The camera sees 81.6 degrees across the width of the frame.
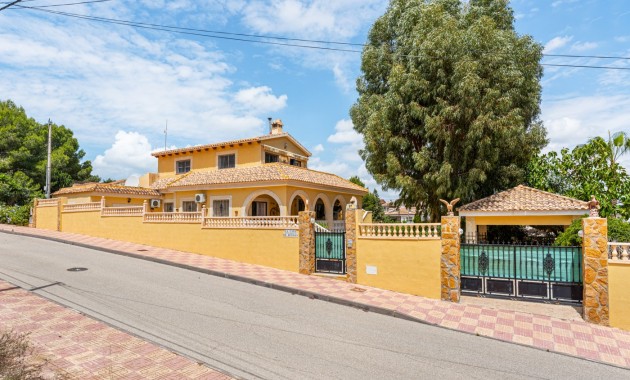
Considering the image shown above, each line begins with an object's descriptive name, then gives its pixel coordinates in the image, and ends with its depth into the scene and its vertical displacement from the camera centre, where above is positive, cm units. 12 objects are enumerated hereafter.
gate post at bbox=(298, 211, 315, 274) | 1309 -151
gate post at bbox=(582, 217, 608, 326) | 871 -168
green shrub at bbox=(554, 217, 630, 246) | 1060 -96
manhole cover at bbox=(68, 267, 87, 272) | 1171 -221
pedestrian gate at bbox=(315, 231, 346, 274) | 1269 -181
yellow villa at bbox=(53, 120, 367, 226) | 1989 +97
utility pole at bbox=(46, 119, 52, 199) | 2873 +229
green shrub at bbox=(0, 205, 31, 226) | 2530 -95
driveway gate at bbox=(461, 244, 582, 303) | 964 -196
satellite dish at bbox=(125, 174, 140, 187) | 2723 +142
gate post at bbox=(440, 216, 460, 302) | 1034 -172
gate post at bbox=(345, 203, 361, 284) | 1215 -147
